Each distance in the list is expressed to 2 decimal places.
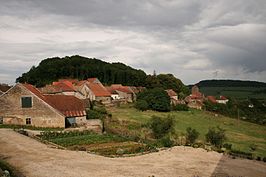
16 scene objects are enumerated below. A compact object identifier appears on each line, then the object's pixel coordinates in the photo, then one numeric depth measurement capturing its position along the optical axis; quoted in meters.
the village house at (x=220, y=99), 108.19
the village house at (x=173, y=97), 79.00
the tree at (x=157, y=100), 66.69
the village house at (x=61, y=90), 60.41
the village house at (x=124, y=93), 82.00
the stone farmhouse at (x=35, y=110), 36.44
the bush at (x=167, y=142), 30.28
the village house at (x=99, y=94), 70.06
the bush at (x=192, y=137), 33.31
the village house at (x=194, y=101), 85.68
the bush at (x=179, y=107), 72.41
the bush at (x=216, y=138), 33.69
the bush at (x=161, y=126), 34.19
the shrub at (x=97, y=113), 43.26
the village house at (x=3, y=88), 48.18
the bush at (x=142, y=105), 64.81
